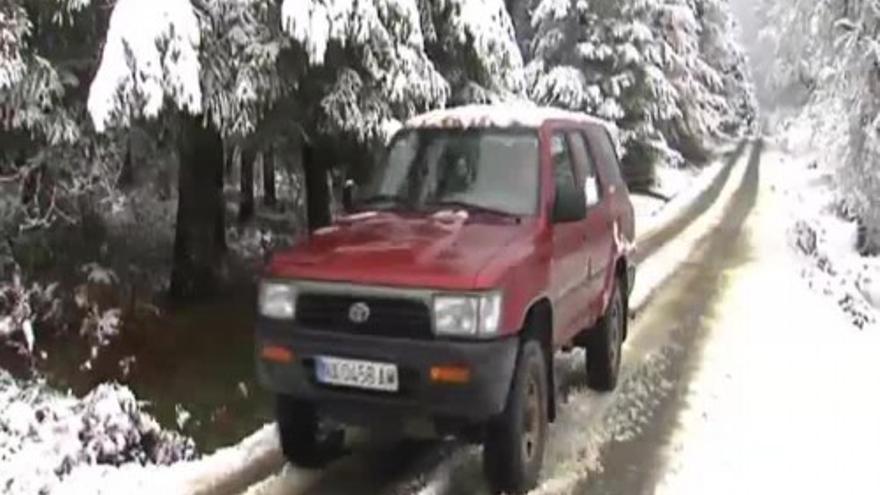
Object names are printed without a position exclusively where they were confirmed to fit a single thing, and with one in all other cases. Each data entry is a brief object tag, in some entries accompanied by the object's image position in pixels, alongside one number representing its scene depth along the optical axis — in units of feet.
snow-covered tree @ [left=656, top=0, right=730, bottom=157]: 103.65
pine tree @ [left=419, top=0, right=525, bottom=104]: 30.94
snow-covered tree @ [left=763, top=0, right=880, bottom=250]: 61.11
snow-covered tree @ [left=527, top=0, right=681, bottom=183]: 84.38
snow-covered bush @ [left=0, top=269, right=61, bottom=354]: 26.55
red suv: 18.19
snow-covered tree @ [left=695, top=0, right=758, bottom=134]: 170.60
